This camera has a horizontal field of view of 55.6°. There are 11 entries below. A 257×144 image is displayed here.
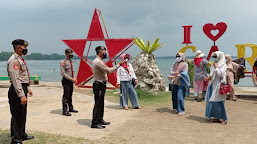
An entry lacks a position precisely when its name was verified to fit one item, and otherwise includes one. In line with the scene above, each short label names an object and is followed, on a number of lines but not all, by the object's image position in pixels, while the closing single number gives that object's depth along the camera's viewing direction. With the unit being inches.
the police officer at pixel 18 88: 148.9
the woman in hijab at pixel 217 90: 215.8
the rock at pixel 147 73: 362.6
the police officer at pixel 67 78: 245.2
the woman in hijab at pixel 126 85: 281.0
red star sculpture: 433.1
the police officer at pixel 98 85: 197.0
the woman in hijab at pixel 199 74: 332.8
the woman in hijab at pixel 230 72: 339.6
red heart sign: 375.2
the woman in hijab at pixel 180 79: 255.6
